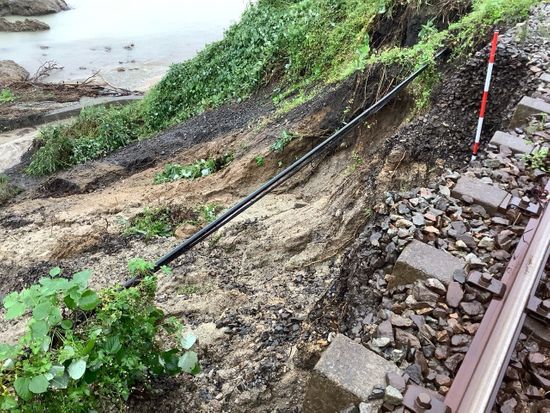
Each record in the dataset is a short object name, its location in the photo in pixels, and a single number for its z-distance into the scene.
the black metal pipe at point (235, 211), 2.74
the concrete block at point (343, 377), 2.25
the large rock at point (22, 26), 28.03
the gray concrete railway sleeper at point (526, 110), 4.35
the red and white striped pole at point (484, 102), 4.32
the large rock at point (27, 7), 30.72
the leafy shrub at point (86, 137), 11.73
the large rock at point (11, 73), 20.58
